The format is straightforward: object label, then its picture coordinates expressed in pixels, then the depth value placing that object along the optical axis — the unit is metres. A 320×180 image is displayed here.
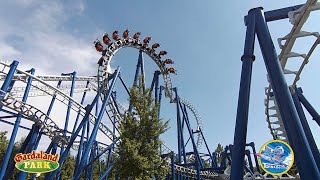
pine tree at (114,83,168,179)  10.49
